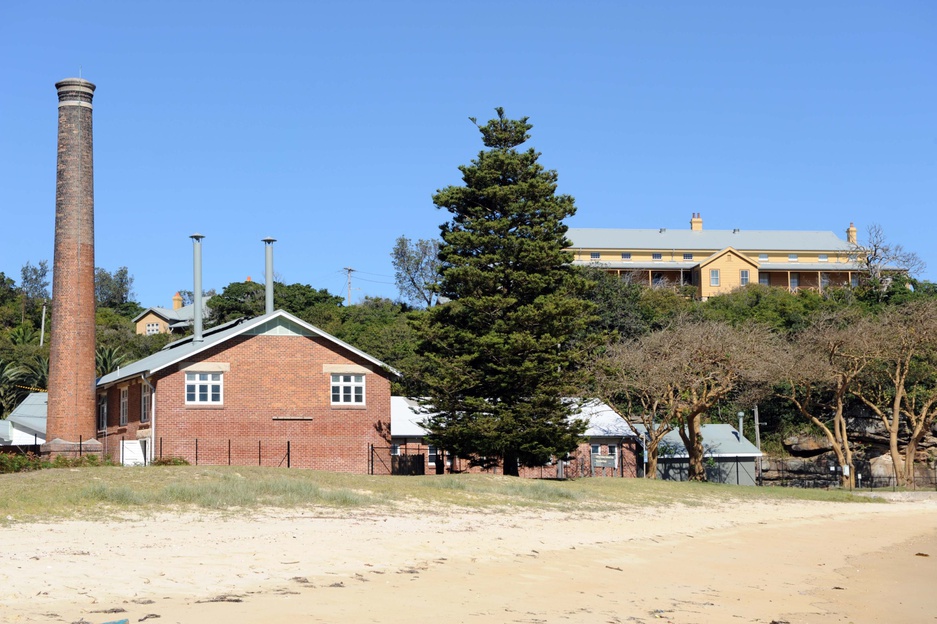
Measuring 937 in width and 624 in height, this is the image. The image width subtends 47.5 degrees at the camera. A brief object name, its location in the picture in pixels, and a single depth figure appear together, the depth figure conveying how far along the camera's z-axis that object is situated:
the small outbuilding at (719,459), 54.59
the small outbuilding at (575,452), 45.47
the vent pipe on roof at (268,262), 47.38
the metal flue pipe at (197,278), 44.81
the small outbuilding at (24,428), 47.94
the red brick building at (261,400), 39.97
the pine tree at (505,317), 39.00
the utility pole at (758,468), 56.01
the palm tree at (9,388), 60.06
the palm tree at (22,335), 76.42
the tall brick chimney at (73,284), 39.31
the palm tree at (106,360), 57.59
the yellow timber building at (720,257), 88.94
